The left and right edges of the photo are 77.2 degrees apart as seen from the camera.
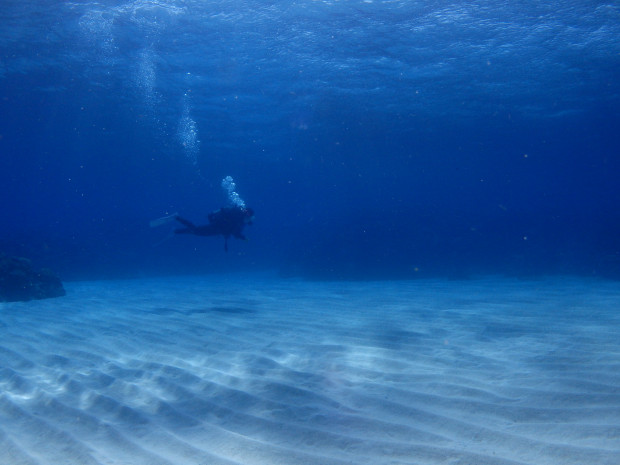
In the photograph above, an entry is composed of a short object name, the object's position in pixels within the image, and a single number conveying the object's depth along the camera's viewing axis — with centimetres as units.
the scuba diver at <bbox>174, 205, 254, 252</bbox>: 1054
